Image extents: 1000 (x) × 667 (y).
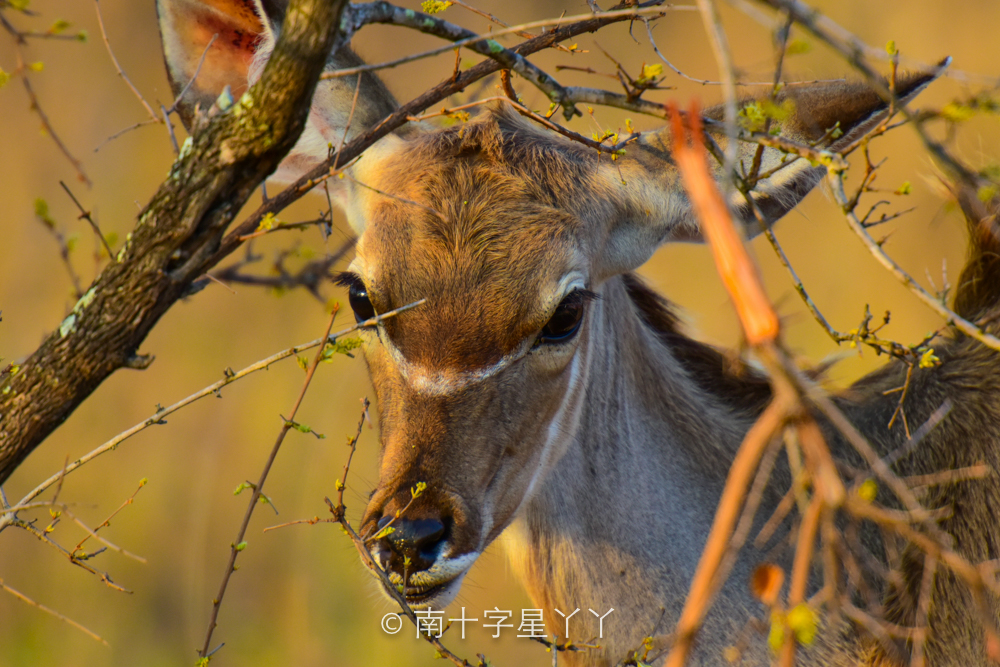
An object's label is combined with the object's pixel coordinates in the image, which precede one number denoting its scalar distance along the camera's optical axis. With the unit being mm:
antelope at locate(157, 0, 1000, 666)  6395
